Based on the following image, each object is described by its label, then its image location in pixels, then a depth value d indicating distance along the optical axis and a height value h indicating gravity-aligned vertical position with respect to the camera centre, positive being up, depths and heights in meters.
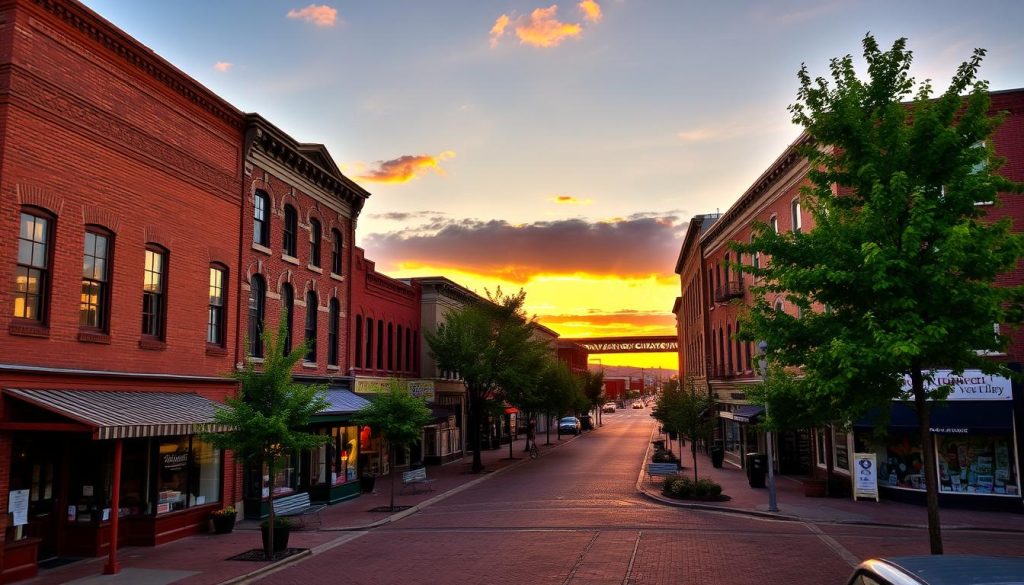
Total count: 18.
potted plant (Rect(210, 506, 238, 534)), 18.69 -3.35
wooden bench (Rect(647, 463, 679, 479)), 26.39 -3.05
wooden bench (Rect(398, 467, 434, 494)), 26.75 -3.32
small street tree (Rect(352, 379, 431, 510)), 23.84 -0.94
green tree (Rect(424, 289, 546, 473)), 35.75 +2.02
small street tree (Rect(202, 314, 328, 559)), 15.35 -0.52
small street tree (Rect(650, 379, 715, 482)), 28.77 -1.30
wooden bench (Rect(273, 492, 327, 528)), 18.64 -3.07
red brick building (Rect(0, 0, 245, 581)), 13.91 +2.35
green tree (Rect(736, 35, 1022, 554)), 11.56 +2.17
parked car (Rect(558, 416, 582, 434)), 65.25 -3.52
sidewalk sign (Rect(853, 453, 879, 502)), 22.46 -2.87
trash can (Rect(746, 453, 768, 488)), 26.30 -3.04
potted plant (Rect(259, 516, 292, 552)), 15.77 -3.11
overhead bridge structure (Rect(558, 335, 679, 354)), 177.38 +9.95
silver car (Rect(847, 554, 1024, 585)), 4.59 -1.24
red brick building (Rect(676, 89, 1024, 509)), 20.95 -0.83
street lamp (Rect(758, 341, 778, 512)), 20.55 -3.02
